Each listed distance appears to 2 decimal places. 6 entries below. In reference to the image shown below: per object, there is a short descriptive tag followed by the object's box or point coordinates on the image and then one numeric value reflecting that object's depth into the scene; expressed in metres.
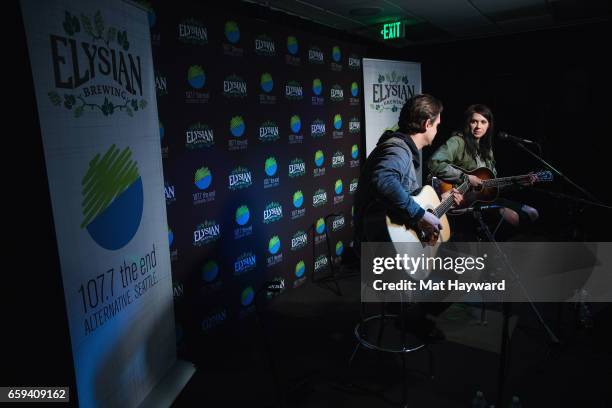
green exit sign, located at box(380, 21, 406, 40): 4.61
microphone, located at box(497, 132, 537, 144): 3.12
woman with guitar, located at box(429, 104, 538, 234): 3.58
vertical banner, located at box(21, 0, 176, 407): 1.62
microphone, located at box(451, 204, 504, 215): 2.14
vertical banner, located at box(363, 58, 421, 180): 4.92
